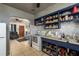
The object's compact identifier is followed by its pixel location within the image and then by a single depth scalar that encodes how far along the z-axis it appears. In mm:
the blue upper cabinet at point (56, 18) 956
